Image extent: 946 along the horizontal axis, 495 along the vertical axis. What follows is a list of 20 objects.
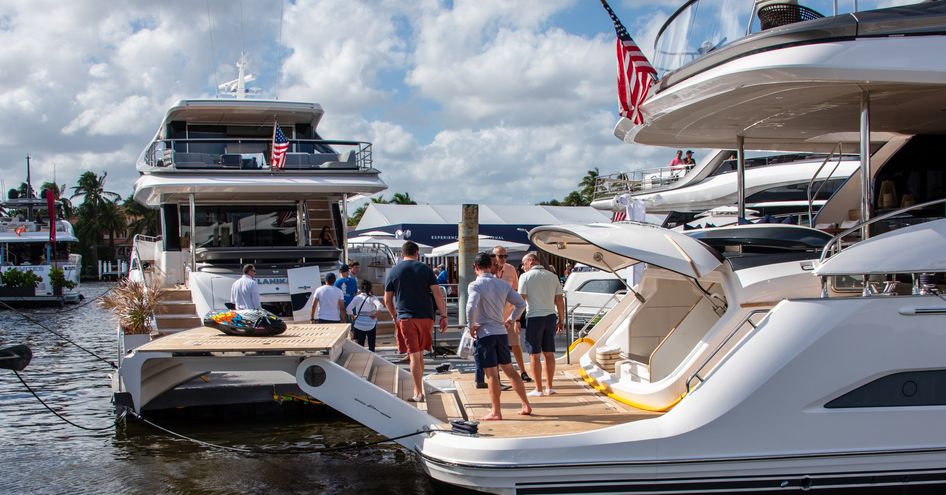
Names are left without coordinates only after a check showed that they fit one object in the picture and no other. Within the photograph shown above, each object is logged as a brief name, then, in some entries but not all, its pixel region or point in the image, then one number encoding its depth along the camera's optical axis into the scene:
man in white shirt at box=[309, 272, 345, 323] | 11.73
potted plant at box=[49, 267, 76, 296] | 35.62
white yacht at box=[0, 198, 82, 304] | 35.19
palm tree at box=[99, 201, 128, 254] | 79.75
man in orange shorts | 8.30
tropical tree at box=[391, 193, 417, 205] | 77.47
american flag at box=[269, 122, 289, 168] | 15.69
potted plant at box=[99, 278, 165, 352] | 11.50
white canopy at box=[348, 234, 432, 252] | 27.32
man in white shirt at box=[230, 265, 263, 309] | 11.54
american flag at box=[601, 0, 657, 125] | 9.23
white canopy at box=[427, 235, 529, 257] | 25.34
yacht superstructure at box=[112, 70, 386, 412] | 14.58
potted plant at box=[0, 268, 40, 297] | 34.00
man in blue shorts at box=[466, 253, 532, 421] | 7.62
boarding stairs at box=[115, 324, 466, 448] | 7.21
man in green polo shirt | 8.73
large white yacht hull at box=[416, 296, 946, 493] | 6.15
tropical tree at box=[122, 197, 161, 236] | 75.88
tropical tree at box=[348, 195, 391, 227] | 73.51
